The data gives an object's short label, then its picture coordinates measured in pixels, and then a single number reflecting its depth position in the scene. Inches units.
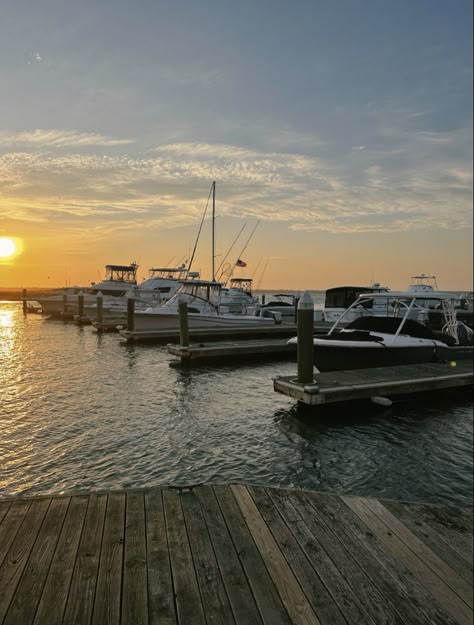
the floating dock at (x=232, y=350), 651.5
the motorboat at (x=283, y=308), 1393.6
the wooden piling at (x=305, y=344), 379.9
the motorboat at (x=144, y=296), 1318.9
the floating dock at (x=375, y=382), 373.2
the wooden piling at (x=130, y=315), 901.8
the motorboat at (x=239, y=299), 1123.9
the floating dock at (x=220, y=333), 872.3
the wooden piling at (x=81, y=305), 1317.7
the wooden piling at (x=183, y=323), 671.1
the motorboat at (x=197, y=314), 999.6
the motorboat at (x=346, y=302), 1111.4
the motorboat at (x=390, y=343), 473.7
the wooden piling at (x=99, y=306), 1122.3
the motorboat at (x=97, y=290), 1501.0
